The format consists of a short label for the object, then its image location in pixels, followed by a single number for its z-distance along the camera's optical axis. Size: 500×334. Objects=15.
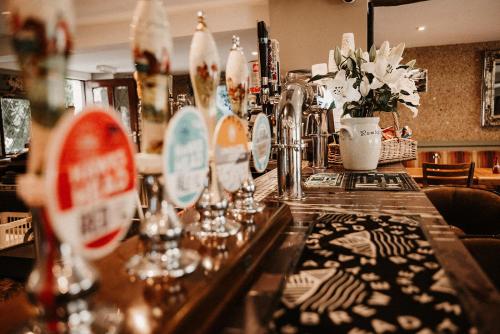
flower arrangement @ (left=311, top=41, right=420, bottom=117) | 1.76
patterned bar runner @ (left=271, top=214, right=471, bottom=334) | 0.50
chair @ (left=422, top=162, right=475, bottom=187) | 3.78
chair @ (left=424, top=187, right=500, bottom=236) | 1.84
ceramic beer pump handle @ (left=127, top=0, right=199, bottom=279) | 0.58
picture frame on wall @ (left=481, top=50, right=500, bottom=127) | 7.05
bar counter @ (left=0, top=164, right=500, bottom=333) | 0.47
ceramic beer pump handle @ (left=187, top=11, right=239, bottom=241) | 0.74
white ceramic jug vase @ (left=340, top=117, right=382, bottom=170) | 1.93
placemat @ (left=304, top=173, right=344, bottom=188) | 1.64
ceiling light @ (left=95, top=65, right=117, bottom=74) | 9.40
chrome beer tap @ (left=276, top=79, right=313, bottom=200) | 1.30
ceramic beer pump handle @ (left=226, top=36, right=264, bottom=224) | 0.90
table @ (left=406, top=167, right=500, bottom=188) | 3.88
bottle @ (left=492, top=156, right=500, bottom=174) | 4.16
